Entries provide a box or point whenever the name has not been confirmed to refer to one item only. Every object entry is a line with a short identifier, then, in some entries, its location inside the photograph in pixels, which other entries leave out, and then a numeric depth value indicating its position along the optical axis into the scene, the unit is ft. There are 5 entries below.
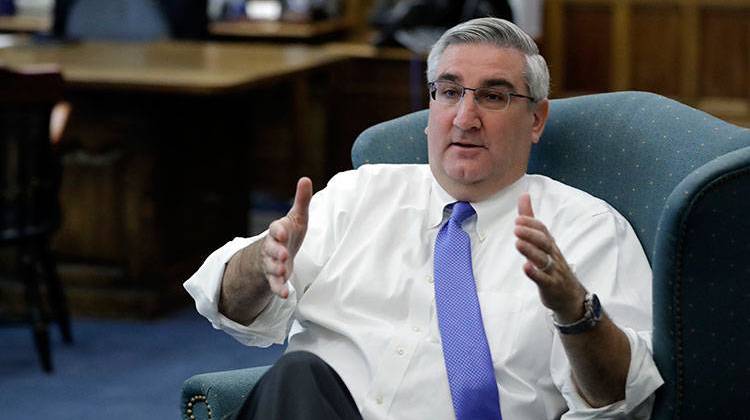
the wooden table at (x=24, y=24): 45.47
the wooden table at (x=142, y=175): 29.37
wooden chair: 26.23
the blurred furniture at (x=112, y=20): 38.58
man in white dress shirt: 12.36
